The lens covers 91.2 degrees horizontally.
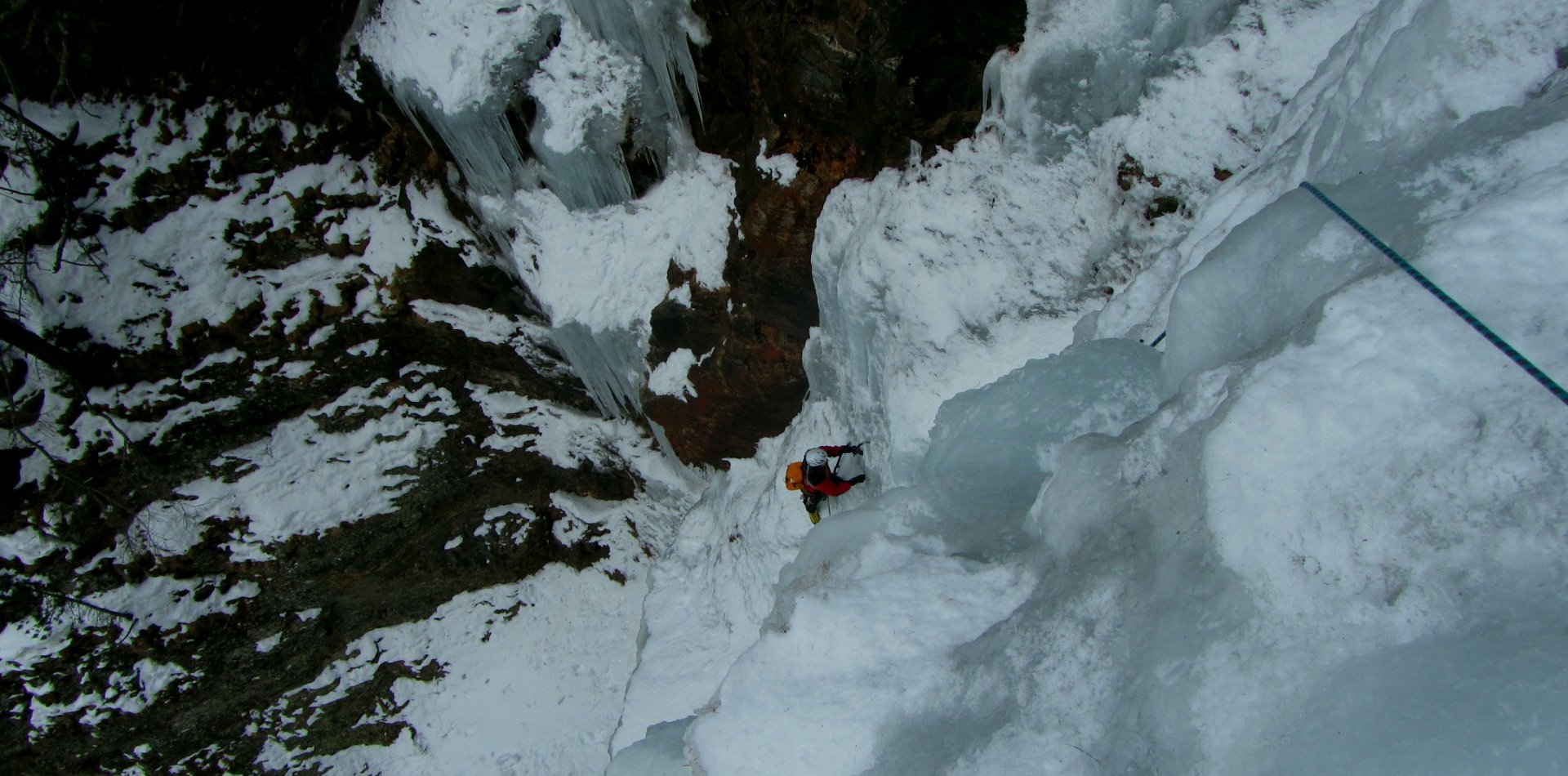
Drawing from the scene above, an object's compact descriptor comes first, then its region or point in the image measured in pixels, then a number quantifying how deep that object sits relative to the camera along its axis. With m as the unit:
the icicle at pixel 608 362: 7.59
